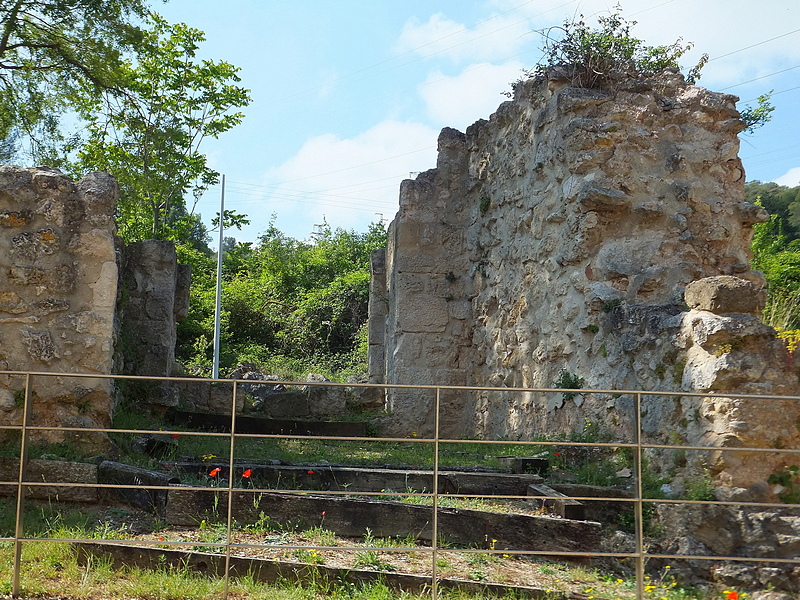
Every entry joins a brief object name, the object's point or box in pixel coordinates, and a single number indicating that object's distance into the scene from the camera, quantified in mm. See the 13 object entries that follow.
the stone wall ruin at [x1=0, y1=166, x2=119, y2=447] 6422
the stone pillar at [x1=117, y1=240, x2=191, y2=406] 8633
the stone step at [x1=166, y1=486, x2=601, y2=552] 4699
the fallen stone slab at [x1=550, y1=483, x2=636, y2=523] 5109
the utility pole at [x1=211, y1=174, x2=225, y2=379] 16120
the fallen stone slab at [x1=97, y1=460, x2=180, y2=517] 5258
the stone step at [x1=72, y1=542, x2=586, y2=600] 4004
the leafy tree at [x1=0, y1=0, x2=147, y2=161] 14594
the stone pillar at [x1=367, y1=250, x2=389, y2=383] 12305
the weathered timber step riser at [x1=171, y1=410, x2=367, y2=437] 8719
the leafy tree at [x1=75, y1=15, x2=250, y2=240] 16750
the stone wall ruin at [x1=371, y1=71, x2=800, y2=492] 5527
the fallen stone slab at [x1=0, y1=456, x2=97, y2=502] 5508
